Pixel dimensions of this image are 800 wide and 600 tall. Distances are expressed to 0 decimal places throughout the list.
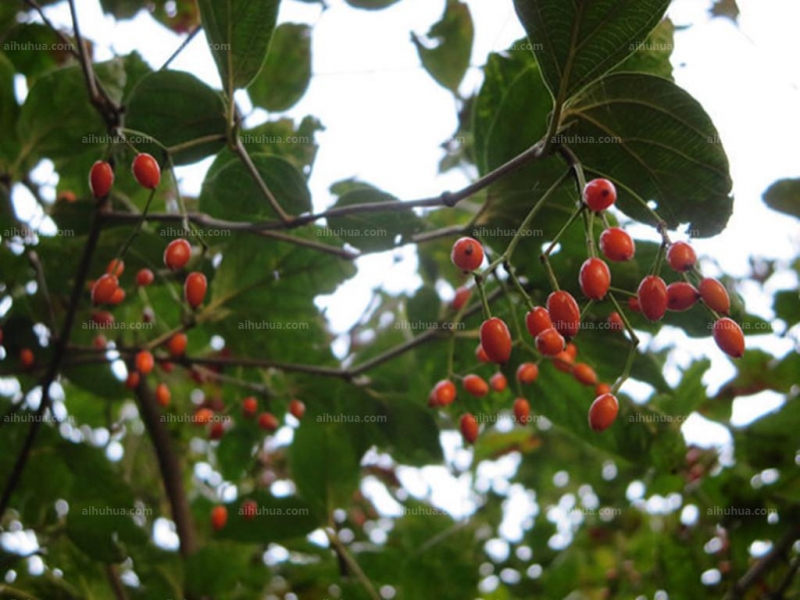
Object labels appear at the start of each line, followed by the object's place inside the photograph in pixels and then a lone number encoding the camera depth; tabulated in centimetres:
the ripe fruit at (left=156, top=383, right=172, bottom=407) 35
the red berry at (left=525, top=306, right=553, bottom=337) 21
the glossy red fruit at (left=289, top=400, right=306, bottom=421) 34
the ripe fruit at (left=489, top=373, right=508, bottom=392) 30
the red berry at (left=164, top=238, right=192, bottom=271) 22
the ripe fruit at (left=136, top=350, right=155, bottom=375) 30
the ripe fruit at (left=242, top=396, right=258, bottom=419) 36
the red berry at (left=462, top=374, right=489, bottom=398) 29
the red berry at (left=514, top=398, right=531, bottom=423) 28
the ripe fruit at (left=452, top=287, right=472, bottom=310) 31
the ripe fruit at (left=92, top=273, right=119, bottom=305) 24
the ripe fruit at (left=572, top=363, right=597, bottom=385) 27
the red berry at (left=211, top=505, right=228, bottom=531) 35
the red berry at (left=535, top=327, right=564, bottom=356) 20
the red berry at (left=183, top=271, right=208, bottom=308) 24
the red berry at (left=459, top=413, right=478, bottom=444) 29
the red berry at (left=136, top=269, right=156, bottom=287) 29
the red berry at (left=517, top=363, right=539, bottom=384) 28
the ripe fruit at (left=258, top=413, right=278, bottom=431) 36
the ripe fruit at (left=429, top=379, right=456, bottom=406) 28
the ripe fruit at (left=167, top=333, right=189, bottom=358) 31
